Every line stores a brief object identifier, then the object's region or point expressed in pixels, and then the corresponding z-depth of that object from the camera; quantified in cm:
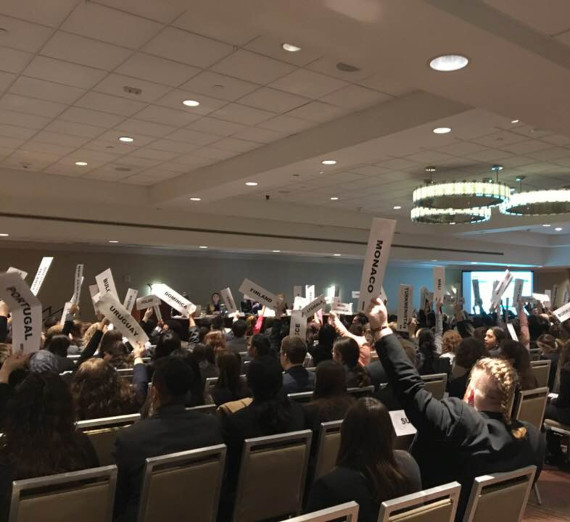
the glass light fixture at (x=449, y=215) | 989
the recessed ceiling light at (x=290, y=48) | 470
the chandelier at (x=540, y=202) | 889
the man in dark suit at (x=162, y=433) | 264
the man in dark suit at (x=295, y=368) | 456
